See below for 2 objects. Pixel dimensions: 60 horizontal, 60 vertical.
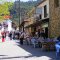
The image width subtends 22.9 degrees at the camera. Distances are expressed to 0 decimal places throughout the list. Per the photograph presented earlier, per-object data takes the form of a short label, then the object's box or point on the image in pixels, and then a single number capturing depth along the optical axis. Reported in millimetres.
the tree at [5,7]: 22284
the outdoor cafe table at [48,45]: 12864
